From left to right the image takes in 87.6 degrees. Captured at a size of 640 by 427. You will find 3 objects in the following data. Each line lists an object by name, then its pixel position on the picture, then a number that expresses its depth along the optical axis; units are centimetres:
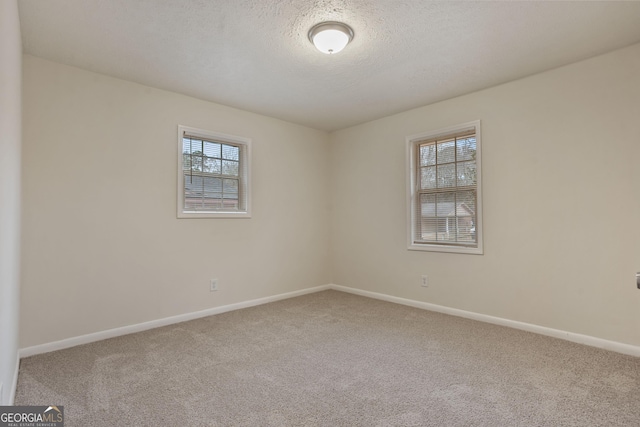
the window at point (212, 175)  376
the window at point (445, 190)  373
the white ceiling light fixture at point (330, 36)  238
